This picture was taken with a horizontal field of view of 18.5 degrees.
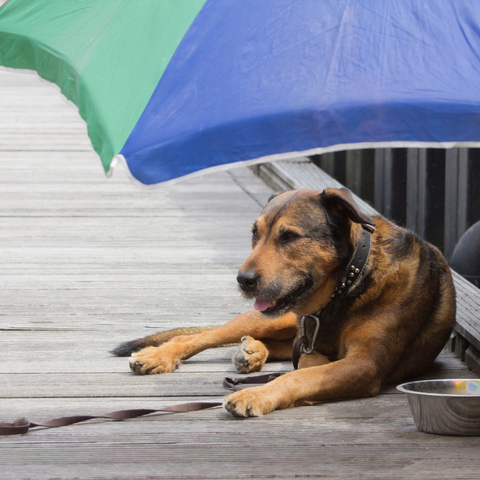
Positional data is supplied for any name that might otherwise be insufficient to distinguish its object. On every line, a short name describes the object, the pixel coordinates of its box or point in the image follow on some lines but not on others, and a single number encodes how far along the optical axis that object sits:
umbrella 4.45
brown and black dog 6.22
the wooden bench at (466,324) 7.16
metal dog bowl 5.27
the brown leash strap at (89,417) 5.46
